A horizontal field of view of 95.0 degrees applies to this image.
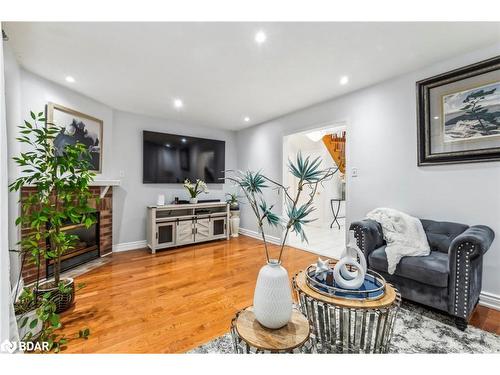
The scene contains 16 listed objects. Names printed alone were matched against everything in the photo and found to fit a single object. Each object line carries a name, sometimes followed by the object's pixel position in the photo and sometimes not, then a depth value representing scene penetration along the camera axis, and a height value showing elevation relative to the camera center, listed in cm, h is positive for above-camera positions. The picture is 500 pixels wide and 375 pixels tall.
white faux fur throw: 206 -46
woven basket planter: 190 -91
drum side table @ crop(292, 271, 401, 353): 126 -76
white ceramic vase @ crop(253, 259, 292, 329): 109 -54
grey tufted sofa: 171 -64
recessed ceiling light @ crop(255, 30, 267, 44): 191 +129
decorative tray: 133 -62
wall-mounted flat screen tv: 414 +58
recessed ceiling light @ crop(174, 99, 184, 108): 345 +131
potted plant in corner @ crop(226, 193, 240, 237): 486 -67
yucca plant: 112 +1
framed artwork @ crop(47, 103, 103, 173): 287 +83
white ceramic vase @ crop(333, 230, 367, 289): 141 -53
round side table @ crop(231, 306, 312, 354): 101 -69
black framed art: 210 +73
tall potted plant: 163 -11
